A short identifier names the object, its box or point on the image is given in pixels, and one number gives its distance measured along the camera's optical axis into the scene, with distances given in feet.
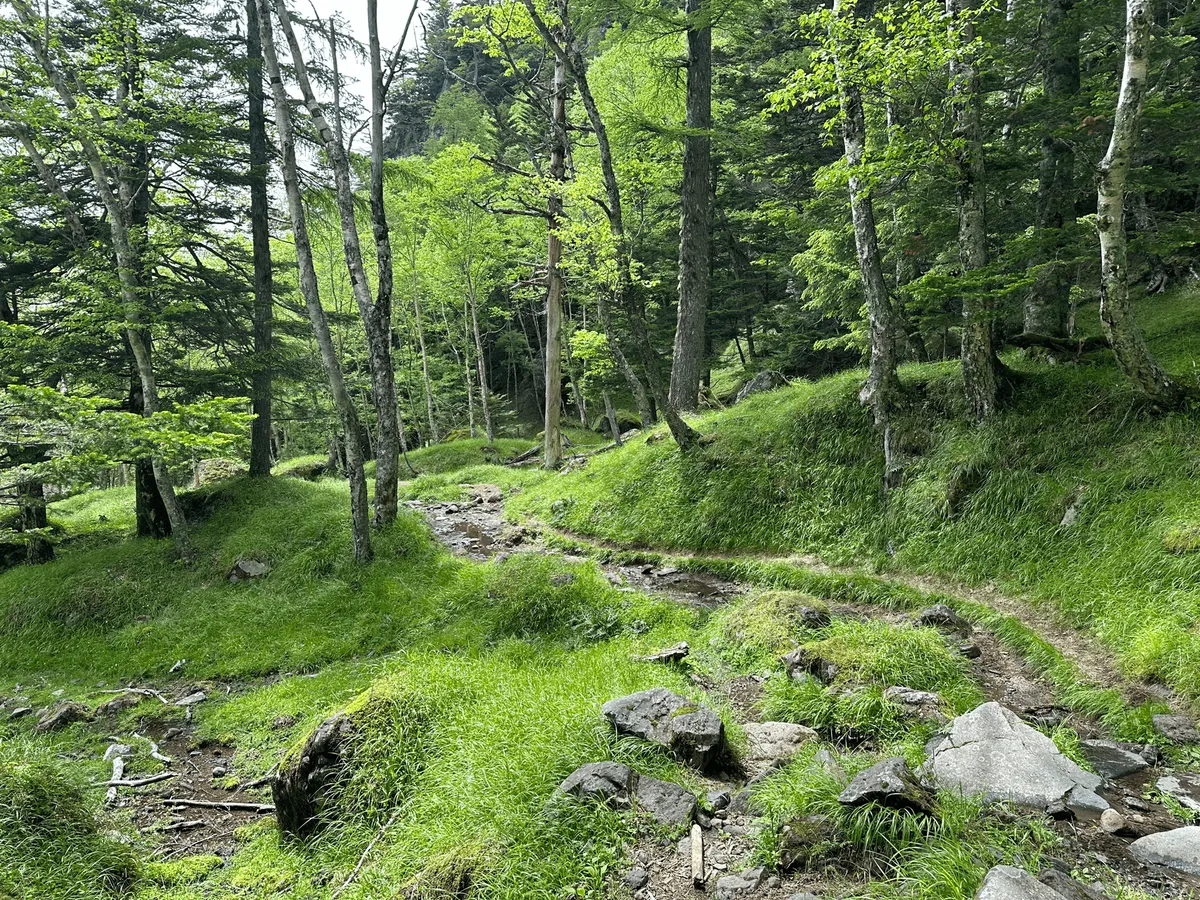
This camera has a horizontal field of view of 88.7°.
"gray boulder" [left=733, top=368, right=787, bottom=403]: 53.88
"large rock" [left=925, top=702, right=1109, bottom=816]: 12.74
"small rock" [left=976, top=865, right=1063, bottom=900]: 9.15
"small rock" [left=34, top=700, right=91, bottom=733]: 24.94
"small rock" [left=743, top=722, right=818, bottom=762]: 15.90
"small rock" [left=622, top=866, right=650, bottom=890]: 12.03
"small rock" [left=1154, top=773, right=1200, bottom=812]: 13.07
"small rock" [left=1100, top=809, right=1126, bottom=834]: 11.87
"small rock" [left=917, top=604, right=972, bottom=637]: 22.75
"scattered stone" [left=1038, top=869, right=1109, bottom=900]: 9.38
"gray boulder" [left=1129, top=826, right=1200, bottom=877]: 10.80
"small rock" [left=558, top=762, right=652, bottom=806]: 14.11
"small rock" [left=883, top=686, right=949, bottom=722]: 16.92
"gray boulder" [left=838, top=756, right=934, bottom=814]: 11.93
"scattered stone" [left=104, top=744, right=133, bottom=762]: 22.61
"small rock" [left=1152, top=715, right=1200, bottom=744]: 15.24
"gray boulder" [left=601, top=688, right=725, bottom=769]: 15.11
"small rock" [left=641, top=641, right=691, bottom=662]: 22.79
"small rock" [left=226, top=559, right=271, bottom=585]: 38.99
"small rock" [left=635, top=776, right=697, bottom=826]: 13.37
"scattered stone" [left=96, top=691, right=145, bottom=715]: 26.63
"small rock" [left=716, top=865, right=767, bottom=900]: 11.32
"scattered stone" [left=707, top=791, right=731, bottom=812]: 13.77
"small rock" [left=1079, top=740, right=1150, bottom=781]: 14.47
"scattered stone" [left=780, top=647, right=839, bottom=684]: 19.67
